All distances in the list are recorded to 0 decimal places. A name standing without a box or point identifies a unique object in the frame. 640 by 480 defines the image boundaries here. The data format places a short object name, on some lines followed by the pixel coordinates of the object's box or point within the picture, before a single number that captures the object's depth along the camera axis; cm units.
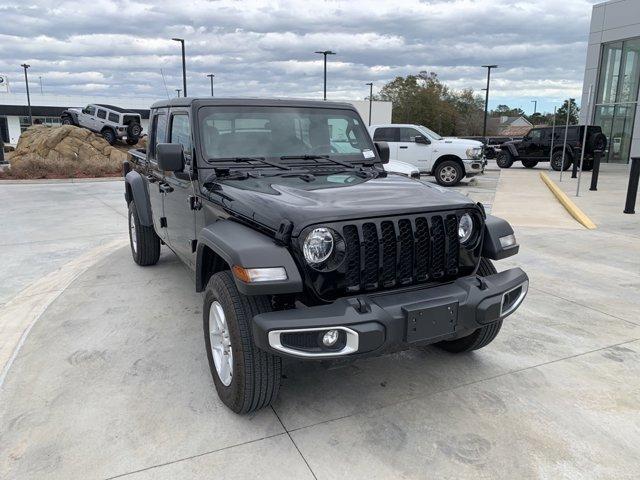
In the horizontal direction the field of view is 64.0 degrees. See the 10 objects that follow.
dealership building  2084
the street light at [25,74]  4548
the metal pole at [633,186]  960
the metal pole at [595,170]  1302
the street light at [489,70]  4234
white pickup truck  1499
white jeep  2604
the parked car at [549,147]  1917
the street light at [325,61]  3469
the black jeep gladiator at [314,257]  255
